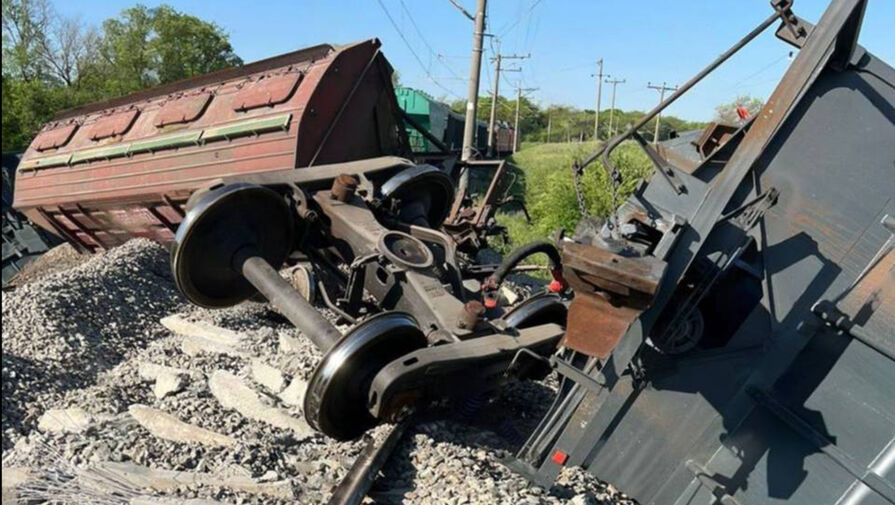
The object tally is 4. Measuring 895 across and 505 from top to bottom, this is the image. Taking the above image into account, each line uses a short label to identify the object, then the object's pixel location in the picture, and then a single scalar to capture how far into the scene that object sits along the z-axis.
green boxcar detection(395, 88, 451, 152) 27.81
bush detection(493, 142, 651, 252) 16.92
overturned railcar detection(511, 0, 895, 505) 2.57
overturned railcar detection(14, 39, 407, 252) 7.32
